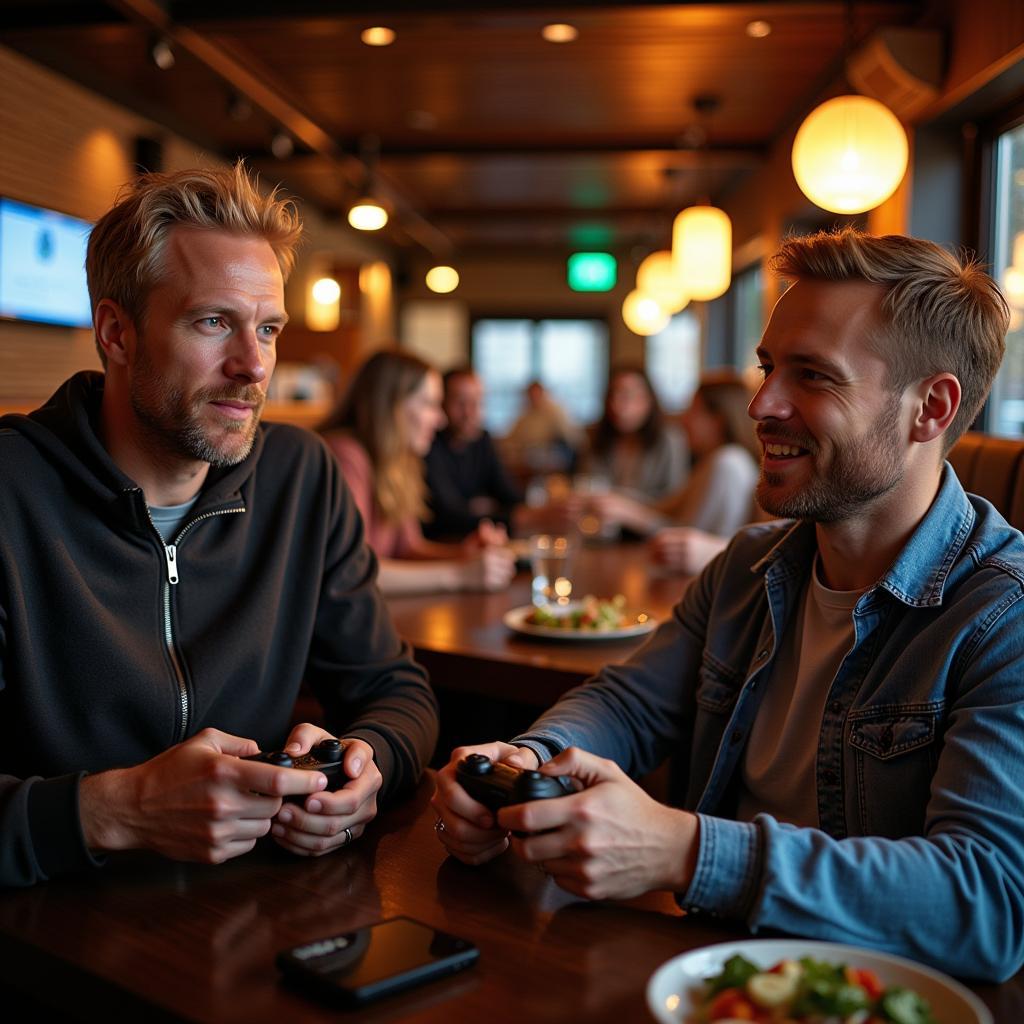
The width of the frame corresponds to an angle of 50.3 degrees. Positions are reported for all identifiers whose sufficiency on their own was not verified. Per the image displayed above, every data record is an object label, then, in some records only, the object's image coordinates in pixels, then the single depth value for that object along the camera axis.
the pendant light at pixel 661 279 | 7.00
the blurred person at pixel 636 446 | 5.66
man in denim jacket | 1.04
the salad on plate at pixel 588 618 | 2.29
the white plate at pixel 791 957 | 0.84
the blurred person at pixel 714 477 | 3.90
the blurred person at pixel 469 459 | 5.18
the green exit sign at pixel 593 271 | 12.98
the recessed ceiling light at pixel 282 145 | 6.92
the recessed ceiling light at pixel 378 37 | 5.11
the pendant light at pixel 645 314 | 8.48
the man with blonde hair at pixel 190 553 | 1.42
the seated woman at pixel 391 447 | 3.23
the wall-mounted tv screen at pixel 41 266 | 5.61
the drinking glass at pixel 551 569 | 2.59
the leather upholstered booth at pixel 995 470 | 1.88
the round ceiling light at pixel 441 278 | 11.98
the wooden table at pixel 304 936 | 0.91
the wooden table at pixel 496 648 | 2.07
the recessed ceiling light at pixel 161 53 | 4.98
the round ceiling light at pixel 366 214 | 6.76
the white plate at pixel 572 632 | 2.22
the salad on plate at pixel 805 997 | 0.82
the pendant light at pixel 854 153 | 3.37
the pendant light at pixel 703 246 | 4.86
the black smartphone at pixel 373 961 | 0.90
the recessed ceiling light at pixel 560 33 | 5.04
